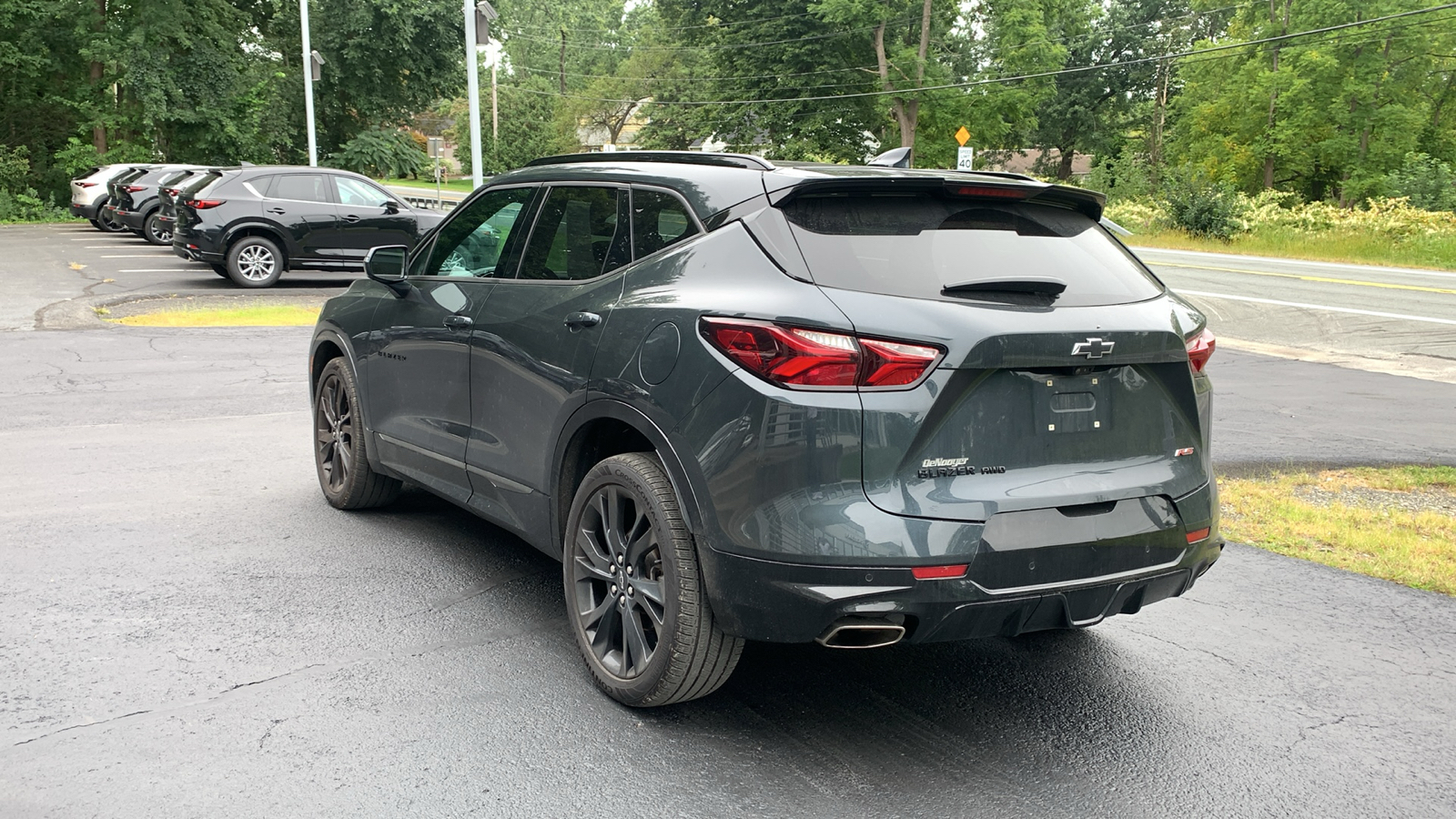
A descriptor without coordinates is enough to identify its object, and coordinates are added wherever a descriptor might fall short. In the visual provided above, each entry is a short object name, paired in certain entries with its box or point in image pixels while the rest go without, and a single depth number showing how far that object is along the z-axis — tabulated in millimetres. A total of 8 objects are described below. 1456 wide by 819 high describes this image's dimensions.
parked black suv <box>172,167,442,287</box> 18141
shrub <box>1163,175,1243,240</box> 34719
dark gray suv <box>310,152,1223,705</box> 3264
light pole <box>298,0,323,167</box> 31891
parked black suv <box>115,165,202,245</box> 27203
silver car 32156
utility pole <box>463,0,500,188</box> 19562
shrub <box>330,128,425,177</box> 41312
